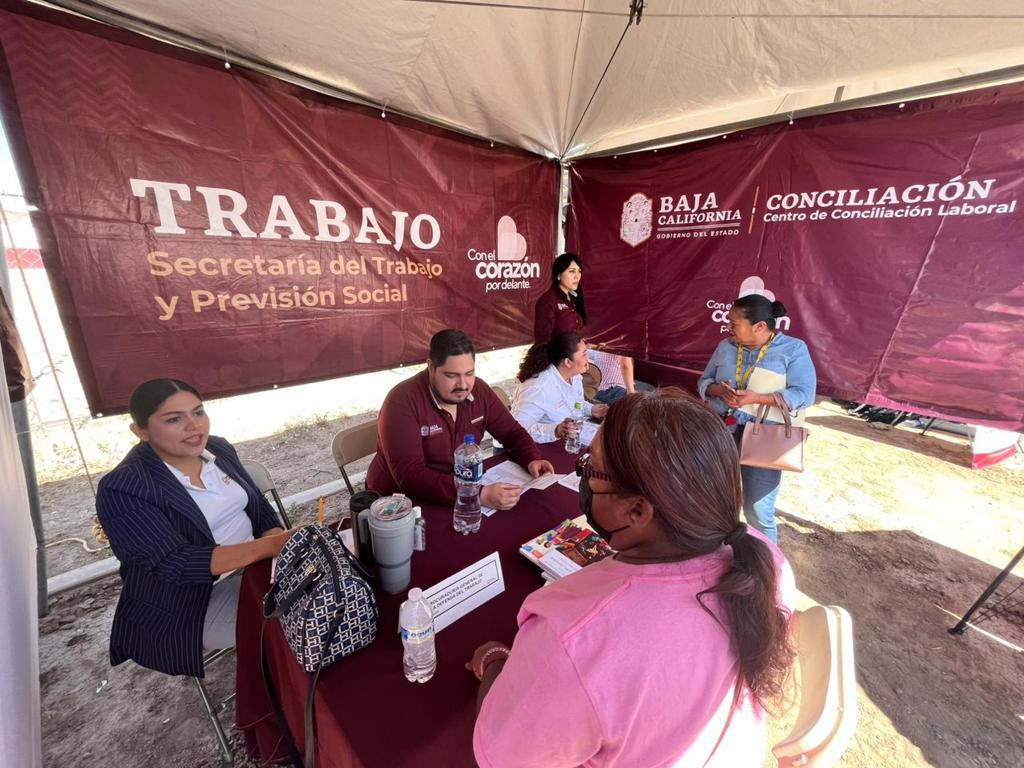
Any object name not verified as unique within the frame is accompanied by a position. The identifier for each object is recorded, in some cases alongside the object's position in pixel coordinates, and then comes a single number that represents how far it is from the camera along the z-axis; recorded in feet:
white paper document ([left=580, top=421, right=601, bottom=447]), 7.05
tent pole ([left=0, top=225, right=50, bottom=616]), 5.77
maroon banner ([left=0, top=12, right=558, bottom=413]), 6.11
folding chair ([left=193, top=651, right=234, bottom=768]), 4.63
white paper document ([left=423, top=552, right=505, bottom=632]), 3.40
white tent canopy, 6.05
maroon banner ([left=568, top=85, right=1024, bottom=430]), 7.47
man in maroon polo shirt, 5.30
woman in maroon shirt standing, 10.73
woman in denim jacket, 7.30
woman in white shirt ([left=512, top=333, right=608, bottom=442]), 7.67
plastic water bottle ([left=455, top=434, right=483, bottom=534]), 4.64
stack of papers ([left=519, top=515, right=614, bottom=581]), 3.90
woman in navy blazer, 4.00
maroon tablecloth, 2.55
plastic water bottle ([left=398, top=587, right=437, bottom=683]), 2.87
